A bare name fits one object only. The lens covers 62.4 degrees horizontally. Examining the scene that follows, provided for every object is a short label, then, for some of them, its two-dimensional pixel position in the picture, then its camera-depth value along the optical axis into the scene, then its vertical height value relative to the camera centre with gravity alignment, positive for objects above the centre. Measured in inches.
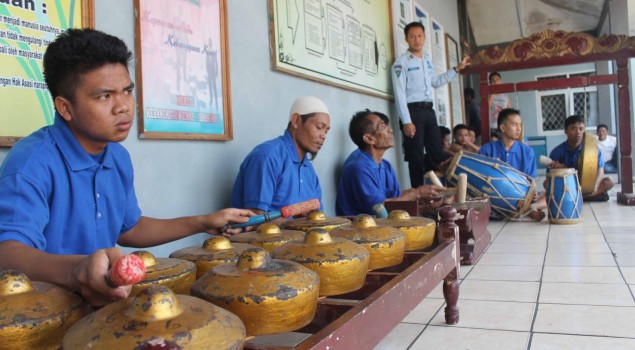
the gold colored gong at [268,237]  55.4 -6.3
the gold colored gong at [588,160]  193.0 +0.9
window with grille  488.1 +54.6
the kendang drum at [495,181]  175.3 -4.8
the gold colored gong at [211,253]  46.4 -6.6
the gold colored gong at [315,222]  64.3 -5.8
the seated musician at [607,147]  354.6 +10.0
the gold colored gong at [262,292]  35.5 -7.8
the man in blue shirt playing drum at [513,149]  194.9 +6.5
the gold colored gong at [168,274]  38.9 -6.9
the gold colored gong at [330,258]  45.1 -7.2
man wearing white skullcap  97.0 +2.4
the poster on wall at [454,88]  296.7 +47.4
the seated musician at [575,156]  209.6 +3.2
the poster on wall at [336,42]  122.3 +37.2
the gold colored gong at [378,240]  54.6 -7.0
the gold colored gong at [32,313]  29.8 -7.3
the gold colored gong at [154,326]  26.7 -7.5
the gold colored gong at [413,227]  64.6 -7.0
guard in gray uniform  191.0 +25.4
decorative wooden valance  210.8 +47.9
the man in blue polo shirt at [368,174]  125.6 -0.1
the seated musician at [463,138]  253.9 +14.8
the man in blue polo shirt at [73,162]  46.9 +2.8
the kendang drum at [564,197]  166.9 -10.8
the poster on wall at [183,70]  82.7 +19.5
